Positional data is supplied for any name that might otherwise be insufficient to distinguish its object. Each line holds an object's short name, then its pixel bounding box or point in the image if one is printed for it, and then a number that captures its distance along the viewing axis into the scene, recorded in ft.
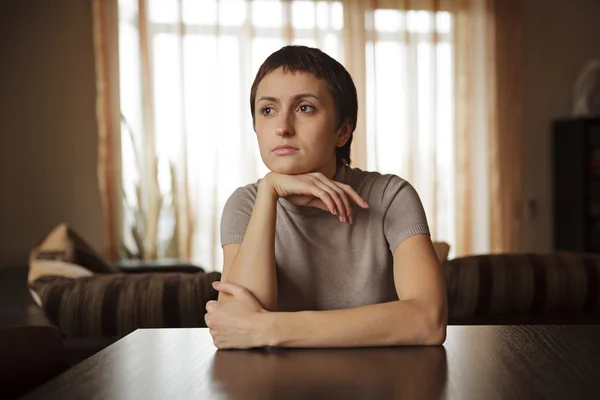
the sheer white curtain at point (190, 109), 14.66
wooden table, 2.43
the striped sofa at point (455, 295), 4.81
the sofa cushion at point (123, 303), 4.80
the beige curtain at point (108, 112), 14.40
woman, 3.53
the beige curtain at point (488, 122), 16.29
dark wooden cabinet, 15.65
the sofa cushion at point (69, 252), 6.88
